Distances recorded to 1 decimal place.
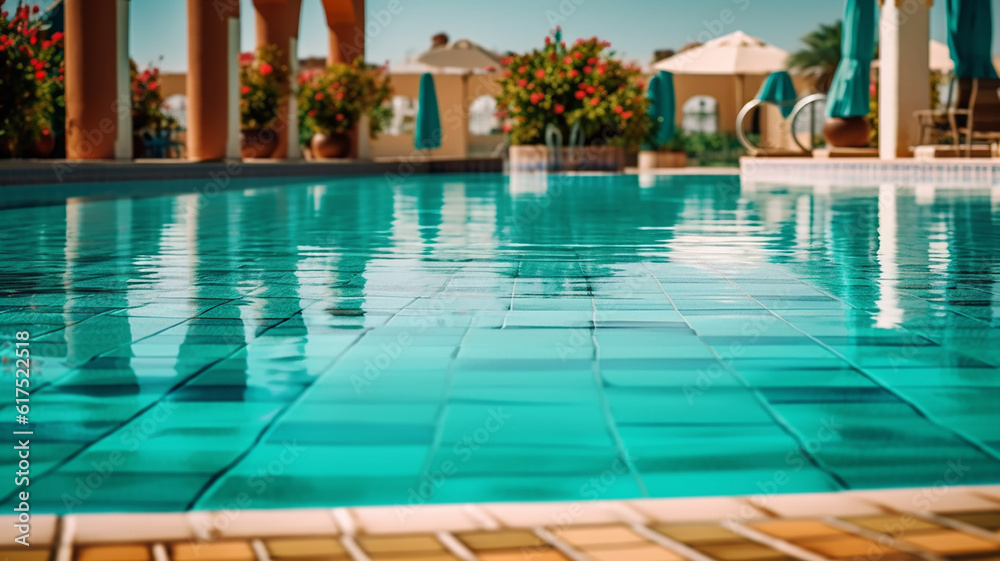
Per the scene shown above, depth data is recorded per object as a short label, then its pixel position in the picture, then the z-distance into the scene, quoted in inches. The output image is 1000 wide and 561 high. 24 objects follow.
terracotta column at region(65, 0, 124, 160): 467.2
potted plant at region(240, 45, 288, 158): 634.8
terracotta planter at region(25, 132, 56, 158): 517.7
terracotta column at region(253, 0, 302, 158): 661.9
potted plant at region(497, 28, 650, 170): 724.0
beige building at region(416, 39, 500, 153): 896.9
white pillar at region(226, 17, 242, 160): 574.9
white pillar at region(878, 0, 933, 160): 520.1
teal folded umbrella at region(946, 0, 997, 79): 492.7
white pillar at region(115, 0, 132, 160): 481.4
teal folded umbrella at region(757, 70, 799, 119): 749.9
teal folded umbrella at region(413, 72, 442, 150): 846.5
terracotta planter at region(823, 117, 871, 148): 569.3
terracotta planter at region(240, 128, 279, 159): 652.1
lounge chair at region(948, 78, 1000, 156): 450.0
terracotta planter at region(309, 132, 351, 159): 739.4
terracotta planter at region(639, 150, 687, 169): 845.8
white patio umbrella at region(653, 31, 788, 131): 873.5
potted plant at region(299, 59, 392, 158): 722.2
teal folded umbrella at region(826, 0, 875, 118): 534.6
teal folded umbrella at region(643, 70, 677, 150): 862.5
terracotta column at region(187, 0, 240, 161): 549.0
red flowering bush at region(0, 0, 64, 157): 409.4
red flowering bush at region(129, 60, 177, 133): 571.8
